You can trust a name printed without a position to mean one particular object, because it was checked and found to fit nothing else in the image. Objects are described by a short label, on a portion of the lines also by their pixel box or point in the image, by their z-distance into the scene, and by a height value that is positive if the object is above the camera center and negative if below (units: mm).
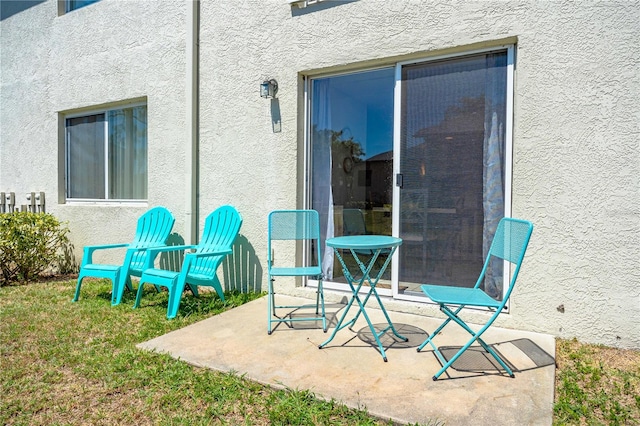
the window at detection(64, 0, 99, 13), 6738 +3239
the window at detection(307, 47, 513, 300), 3719 +392
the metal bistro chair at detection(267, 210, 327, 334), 3619 -352
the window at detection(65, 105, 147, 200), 6109 +675
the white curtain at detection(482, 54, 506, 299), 3682 +352
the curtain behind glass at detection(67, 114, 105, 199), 6520 +657
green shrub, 5777 -704
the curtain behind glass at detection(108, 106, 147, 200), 6066 +679
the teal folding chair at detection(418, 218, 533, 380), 2594 -661
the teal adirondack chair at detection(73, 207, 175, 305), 4668 -680
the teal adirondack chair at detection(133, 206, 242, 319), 4105 -697
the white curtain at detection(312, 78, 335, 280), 4594 +413
